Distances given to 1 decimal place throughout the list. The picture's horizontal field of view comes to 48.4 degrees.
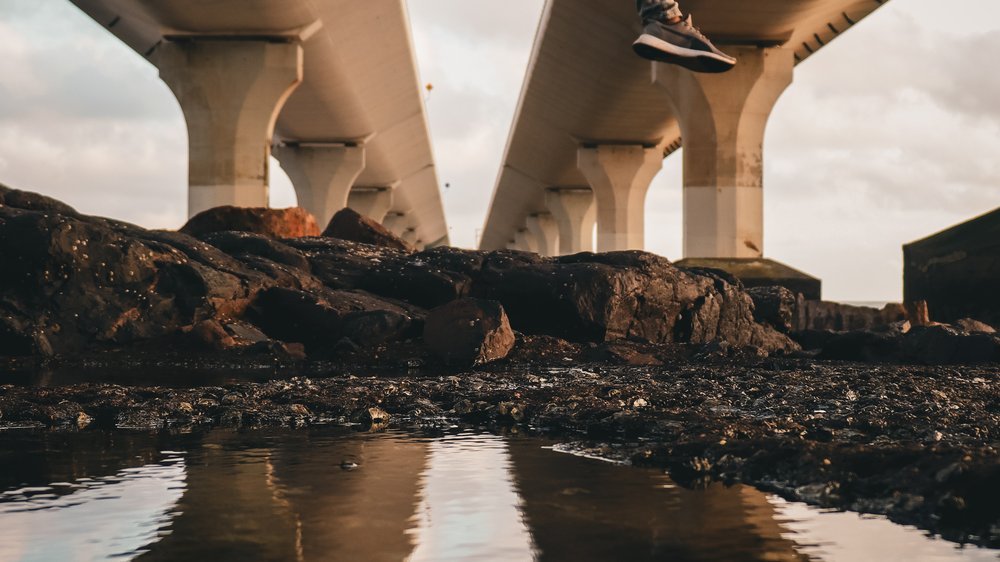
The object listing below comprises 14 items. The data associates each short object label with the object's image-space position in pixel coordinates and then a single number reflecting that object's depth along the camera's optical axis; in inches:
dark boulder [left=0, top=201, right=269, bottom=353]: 518.3
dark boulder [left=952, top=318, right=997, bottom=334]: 619.7
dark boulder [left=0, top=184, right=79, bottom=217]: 612.7
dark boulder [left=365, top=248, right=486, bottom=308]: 606.9
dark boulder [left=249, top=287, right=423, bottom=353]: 530.3
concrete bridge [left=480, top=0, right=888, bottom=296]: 1099.3
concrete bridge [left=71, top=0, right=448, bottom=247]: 1135.0
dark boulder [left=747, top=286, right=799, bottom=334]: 669.3
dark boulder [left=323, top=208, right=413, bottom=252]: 798.5
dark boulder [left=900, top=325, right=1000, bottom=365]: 501.7
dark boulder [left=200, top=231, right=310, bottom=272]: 634.8
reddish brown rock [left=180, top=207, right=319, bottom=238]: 841.5
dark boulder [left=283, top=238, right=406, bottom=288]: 630.5
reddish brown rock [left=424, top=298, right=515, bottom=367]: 480.4
